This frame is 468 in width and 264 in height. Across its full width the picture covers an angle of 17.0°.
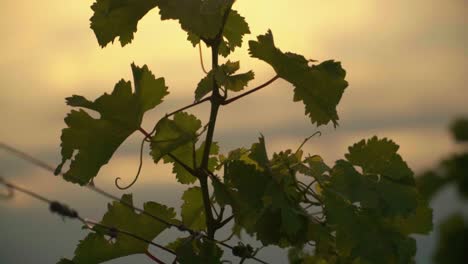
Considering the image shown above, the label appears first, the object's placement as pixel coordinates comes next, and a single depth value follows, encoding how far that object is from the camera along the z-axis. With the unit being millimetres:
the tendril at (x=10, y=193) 2564
